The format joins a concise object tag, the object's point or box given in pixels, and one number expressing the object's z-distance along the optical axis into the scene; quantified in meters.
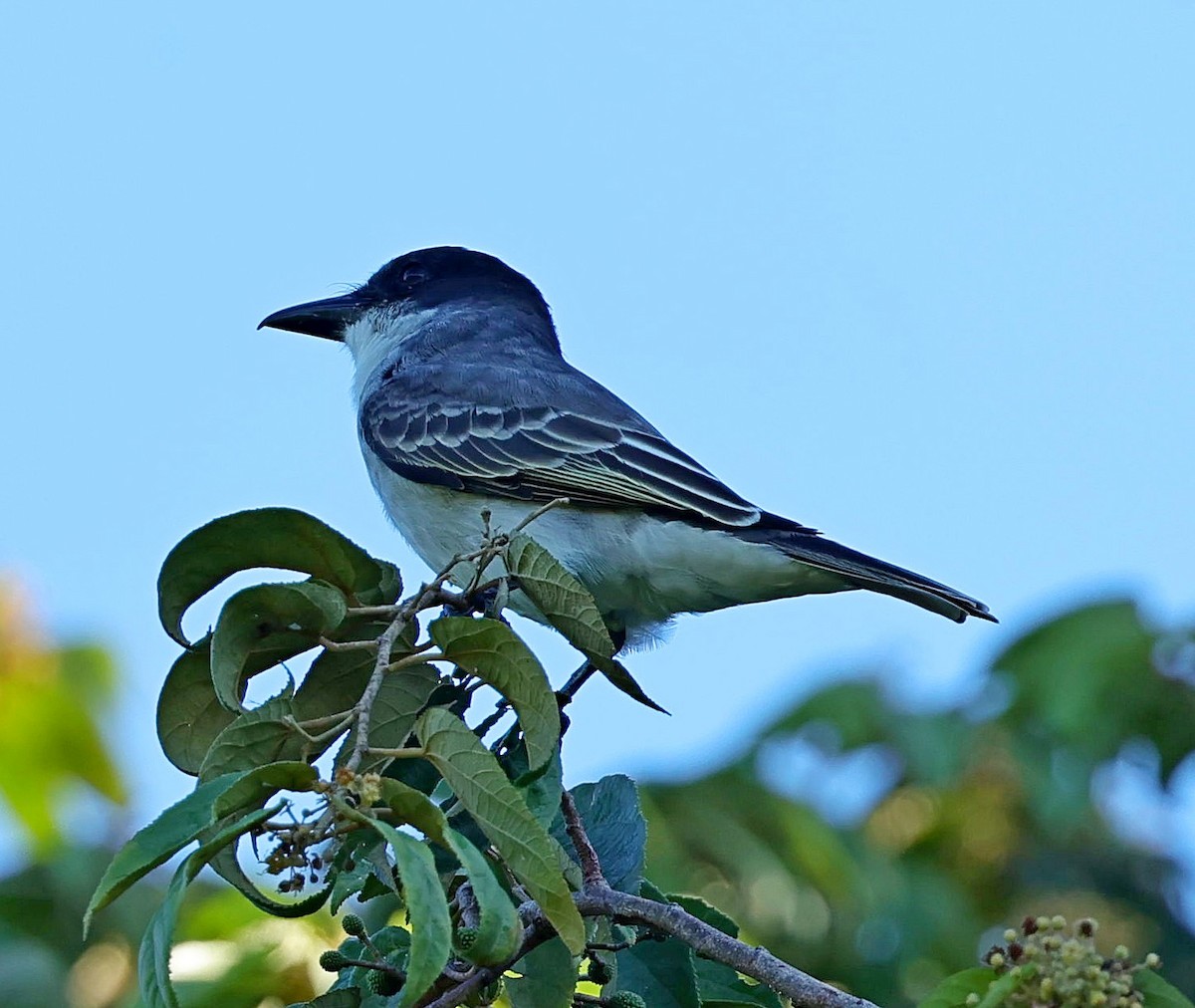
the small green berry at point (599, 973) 5.59
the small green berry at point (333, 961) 5.11
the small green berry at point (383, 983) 5.14
